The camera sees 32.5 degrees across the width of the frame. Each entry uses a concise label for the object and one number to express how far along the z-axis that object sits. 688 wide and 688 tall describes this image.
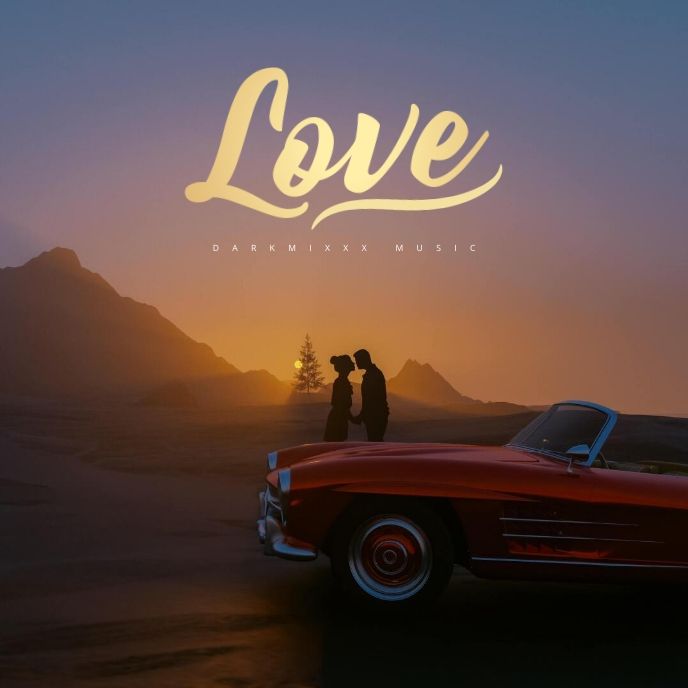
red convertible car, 6.39
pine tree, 145.25
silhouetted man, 13.33
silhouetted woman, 13.81
